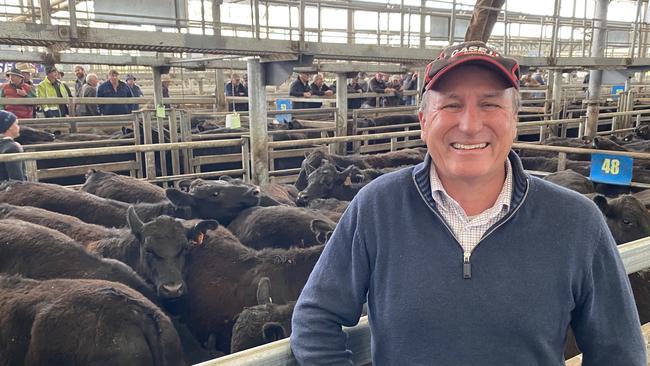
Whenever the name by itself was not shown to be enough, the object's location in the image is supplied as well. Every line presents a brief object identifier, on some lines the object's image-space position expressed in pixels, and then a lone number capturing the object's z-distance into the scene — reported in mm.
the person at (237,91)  15266
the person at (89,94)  11822
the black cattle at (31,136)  8999
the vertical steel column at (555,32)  8820
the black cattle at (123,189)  6582
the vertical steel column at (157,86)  9250
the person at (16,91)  10414
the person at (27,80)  11200
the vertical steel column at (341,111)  9688
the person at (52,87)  11023
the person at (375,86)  15438
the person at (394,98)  14961
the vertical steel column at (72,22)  4645
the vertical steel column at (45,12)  4555
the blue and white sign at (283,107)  11258
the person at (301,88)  14172
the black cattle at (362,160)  7906
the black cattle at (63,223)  4988
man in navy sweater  1386
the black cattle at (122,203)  5715
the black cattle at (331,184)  6980
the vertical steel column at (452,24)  7628
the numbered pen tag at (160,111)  7902
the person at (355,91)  15289
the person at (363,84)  17012
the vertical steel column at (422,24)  9637
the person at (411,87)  16480
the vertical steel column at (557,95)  11891
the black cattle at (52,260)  4043
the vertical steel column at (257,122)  6449
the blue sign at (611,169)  5840
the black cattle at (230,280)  4074
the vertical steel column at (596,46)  10094
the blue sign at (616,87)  19962
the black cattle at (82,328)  2928
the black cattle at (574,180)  6641
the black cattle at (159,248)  4145
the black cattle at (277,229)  5387
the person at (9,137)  6480
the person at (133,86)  13891
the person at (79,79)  14167
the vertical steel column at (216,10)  7670
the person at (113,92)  11828
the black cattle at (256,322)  3145
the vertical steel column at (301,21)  6297
